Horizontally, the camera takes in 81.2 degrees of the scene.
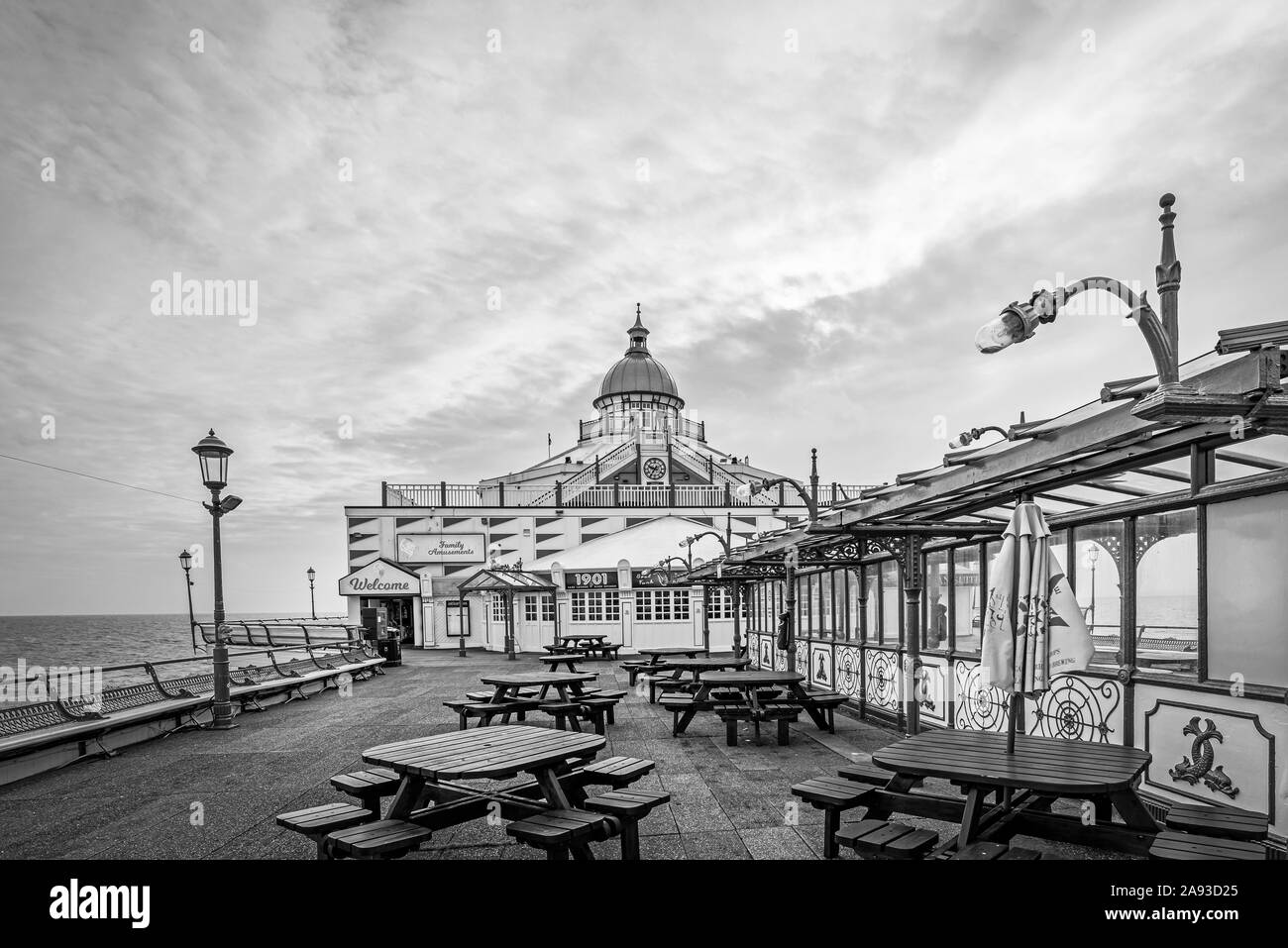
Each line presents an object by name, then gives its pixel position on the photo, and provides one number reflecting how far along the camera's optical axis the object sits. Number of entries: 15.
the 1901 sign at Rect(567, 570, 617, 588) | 26.73
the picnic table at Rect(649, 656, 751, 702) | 12.07
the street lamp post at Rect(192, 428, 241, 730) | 10.82
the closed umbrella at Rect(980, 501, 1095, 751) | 4.39
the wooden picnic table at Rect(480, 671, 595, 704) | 10.09
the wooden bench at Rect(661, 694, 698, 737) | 9.73
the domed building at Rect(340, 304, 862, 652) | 27.03
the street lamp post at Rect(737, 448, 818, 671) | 10.81
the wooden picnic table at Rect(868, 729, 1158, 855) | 3.97
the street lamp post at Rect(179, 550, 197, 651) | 27.10
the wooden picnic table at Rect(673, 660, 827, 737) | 9.41
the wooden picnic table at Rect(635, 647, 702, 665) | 15.56
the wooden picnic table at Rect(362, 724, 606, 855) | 4.60
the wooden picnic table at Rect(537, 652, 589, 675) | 12.59
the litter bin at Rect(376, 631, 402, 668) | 23.59
